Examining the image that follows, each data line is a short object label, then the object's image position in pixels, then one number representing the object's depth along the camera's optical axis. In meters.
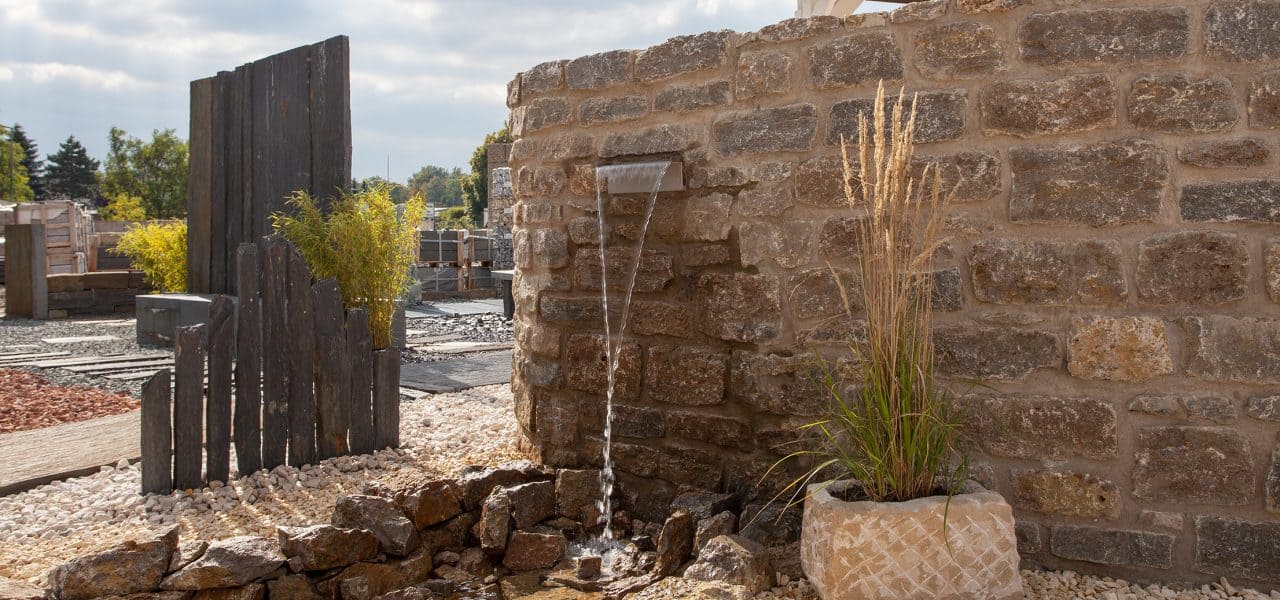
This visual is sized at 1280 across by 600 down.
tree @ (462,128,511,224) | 36.44
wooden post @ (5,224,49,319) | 10.99
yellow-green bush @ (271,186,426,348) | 6.70
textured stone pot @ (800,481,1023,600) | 2.43
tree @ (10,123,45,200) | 47.06
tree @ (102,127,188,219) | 40.53
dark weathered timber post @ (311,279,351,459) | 4.14
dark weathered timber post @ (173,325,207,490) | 3.70
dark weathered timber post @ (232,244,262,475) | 3.87
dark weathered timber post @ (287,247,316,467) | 4.04
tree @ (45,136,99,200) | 48.34
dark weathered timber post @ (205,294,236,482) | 3.78
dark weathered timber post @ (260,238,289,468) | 3.99
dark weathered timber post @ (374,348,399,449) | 4.35
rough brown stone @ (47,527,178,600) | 2.70
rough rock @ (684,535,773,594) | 2.76
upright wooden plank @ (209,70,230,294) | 8.40
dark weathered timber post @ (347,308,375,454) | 4.24
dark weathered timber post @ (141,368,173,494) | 3.61
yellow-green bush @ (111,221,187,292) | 9.87
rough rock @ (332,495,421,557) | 3.15
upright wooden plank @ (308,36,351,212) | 7.26
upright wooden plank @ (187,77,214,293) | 8.55
